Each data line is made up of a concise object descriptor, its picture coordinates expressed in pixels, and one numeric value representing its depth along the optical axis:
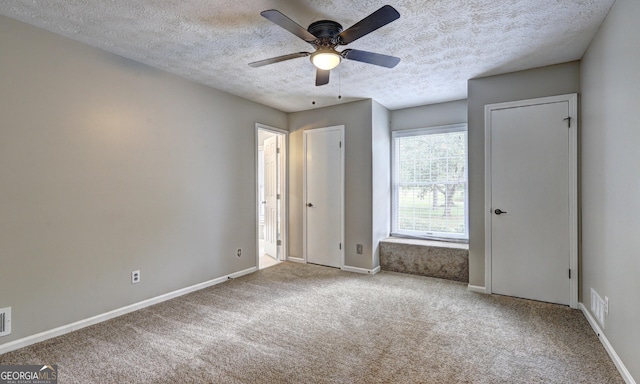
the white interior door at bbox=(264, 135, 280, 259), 5.13
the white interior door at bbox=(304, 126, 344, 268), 4.57
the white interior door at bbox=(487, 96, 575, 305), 3.04
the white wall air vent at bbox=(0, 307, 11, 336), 2.19
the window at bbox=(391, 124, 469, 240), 4.31
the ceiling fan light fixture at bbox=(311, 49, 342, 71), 2.21
